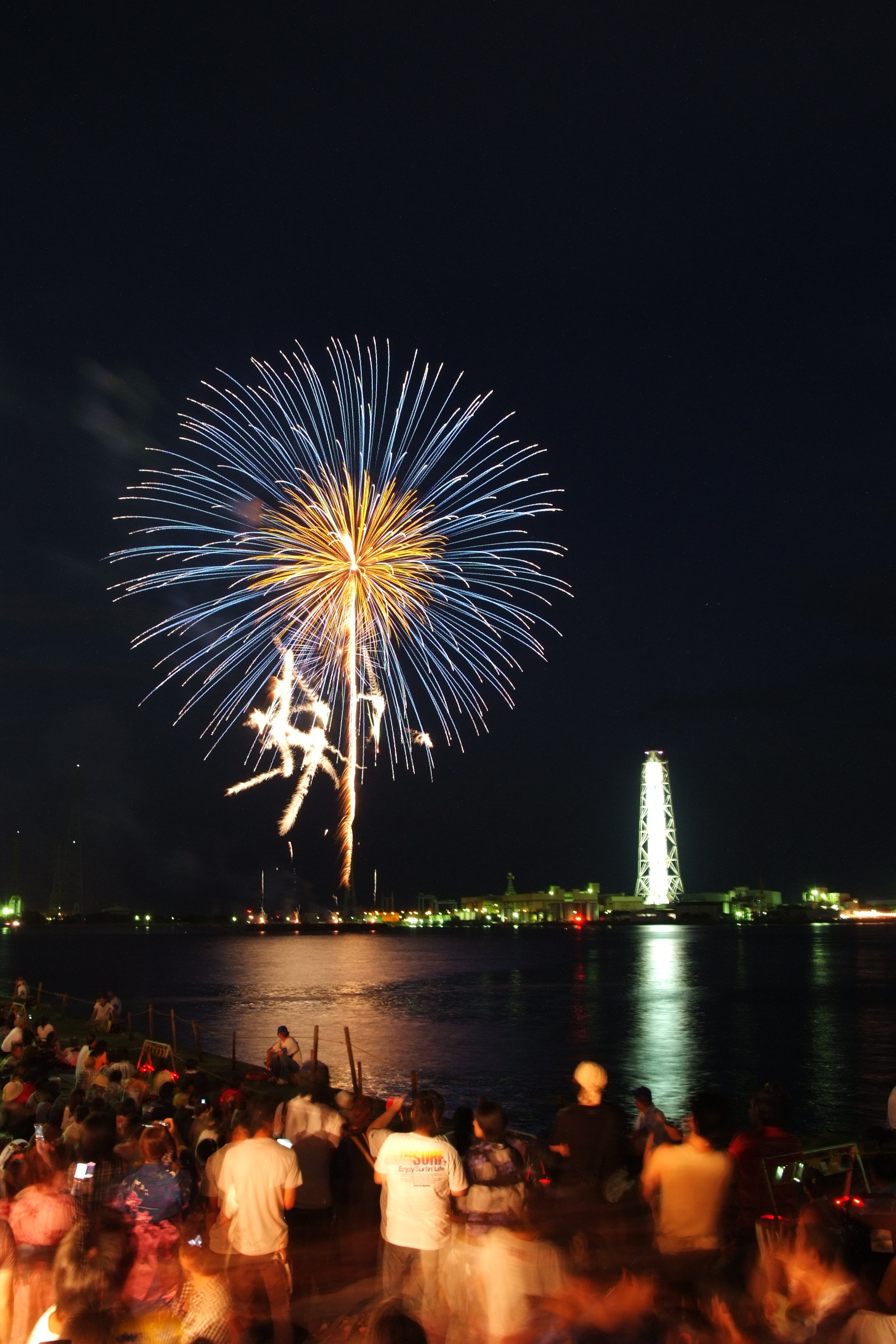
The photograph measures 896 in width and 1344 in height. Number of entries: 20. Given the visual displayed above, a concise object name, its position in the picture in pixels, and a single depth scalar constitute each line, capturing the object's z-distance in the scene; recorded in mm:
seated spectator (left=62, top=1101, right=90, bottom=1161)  6422
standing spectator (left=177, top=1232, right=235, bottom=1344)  4028
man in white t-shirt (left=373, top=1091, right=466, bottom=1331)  4625
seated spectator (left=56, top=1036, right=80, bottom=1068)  14984
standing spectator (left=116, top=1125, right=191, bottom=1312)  3955
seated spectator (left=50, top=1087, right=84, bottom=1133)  7926
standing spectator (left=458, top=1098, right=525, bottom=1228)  4340
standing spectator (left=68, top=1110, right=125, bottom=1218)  5148
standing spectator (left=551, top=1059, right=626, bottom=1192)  5383
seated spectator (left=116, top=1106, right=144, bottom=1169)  6039
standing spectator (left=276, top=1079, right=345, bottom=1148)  6336
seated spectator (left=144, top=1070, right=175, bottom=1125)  7668
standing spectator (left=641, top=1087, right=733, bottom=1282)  4742
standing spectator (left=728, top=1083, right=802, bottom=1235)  5367
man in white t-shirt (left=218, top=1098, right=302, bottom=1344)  4945
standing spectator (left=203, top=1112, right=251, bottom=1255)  4980
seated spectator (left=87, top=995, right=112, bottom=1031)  21078
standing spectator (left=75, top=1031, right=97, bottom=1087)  12469
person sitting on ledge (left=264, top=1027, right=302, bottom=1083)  15320
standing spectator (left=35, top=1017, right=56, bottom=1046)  15133
